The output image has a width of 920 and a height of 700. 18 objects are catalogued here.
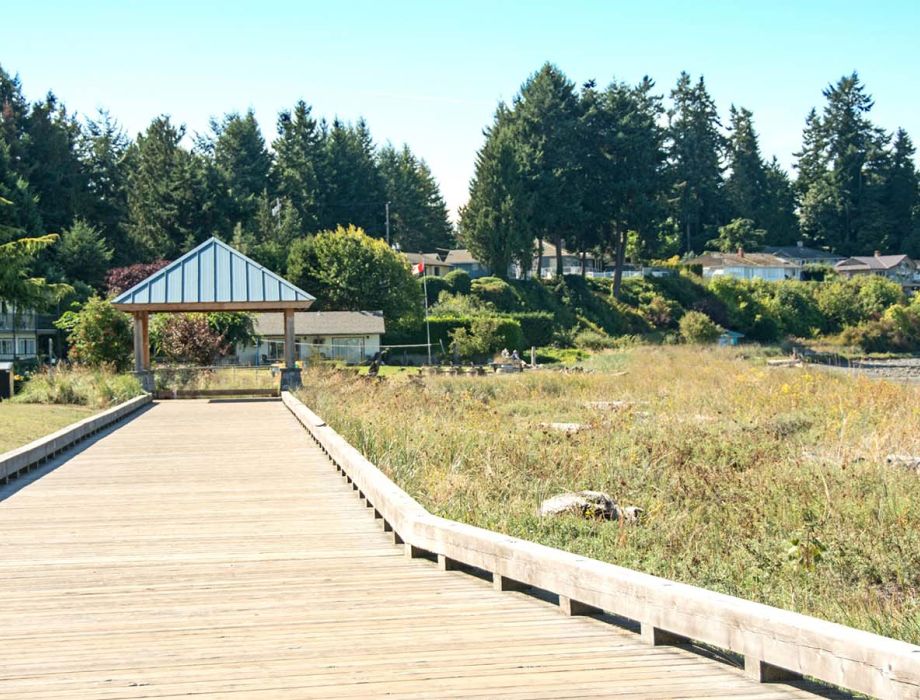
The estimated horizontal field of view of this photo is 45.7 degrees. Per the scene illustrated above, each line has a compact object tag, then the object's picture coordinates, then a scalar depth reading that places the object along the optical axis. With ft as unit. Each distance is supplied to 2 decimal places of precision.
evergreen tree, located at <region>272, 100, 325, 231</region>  264.31
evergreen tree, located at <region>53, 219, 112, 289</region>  195.72
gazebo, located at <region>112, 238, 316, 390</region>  88.38
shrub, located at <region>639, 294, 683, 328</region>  253.03
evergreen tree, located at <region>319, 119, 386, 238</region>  267.59
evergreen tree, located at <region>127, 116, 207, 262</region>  215.10
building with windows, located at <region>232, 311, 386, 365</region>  191.21
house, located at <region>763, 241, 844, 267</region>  334.44
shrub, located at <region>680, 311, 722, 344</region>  231.91
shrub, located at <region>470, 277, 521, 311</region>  233.96
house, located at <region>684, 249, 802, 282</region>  315.58
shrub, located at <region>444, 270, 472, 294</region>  234.99
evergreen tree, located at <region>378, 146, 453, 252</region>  309.63
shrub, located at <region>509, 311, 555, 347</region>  221.05
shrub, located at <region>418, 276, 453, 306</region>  232.94
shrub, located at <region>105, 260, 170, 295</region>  190.74
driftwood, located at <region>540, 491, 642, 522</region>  35.60
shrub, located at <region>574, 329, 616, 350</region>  224.74
